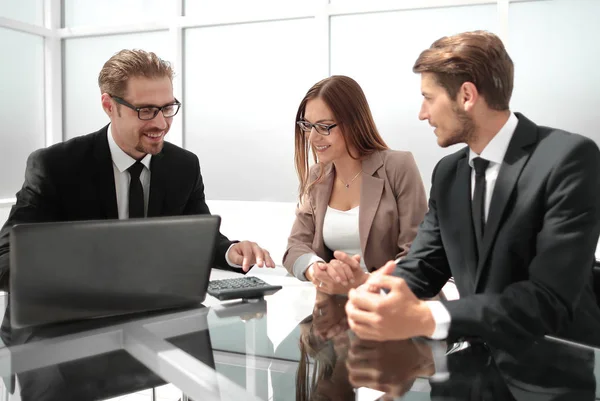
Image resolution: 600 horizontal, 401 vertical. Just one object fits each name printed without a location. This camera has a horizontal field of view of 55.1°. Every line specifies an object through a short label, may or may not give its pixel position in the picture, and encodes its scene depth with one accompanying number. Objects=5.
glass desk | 1.11
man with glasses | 2.33
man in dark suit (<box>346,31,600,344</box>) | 1.32
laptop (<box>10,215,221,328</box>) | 1.40
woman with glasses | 2.62
